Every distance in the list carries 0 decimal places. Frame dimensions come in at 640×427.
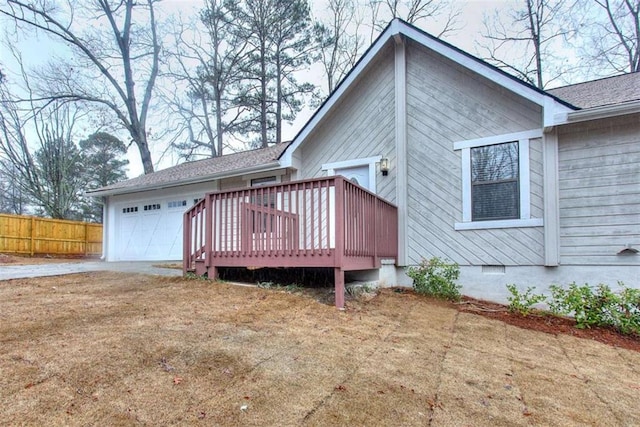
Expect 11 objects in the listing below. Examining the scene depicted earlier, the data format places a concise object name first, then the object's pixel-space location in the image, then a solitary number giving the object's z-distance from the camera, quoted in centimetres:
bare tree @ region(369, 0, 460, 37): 1589
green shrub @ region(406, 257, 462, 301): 677
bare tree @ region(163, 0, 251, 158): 1948
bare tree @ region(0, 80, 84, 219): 2033
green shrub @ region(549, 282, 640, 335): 512
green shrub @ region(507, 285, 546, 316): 577
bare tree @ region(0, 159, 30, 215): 2127
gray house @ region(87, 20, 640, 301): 595
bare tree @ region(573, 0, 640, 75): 1452
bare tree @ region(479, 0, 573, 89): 1512
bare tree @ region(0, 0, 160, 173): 1830
